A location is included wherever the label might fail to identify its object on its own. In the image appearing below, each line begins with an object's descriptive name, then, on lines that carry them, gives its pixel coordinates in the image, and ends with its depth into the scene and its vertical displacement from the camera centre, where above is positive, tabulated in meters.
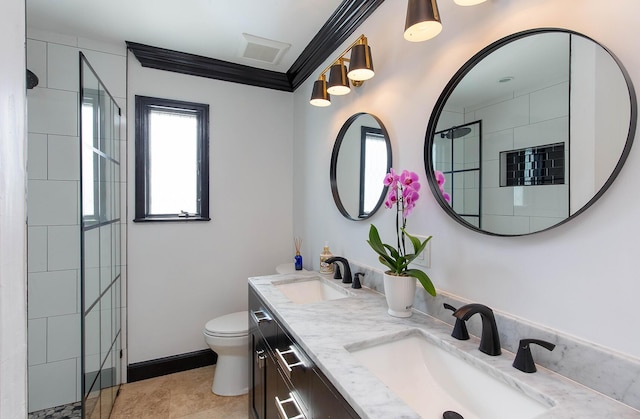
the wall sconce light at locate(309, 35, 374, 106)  1.38 +0.68
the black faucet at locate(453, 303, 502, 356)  0.90 -0.37
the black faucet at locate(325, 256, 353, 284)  1.69 -0.37
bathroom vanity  0.71 -0.46
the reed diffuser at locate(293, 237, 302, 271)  2.34 -0.43
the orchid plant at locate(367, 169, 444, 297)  1.15 -0.11
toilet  2.01 -1.03
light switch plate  1.25 -0.20
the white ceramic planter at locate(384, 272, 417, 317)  1.16 -0.33
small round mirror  1.55 +0.24
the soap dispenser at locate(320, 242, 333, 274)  1.91 -0.37
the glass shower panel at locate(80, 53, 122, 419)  1.43 -0.23
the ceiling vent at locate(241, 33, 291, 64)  2.09 +1.17
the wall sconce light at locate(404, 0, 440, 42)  0.99 +0.63
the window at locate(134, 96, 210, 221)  2.25 +0.36
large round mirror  0.75 +0.24
